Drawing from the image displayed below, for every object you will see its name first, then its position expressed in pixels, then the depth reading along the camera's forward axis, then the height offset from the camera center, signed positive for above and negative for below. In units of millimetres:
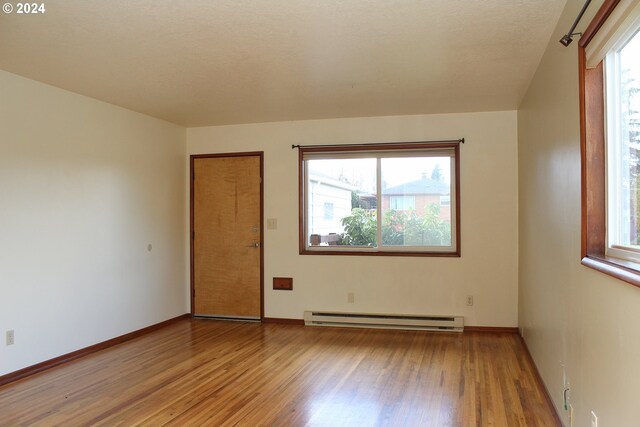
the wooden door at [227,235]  5887 -205
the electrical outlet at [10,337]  3713 -911
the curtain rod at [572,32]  2129 +894
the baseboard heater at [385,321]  5246 -1145
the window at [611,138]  1838 +343
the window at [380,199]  5398 +223
